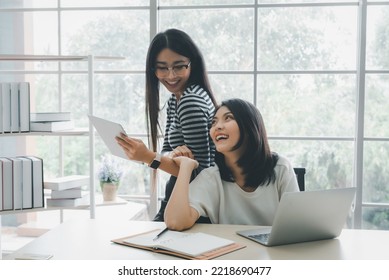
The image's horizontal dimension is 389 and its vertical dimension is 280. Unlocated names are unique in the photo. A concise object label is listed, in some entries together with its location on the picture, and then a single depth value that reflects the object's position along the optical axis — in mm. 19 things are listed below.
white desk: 1480
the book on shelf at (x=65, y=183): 2820
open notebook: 1445
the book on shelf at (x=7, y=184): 2717
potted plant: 3057
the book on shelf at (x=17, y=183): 2734
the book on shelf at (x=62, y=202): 2834
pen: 1603
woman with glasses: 2059
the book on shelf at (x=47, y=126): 2689
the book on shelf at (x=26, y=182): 2756
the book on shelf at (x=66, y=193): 2842
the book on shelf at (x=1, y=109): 2654
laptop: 1487
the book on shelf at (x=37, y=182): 2775
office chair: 2275
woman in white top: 1909
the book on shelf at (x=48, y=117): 2723
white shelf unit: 2660
